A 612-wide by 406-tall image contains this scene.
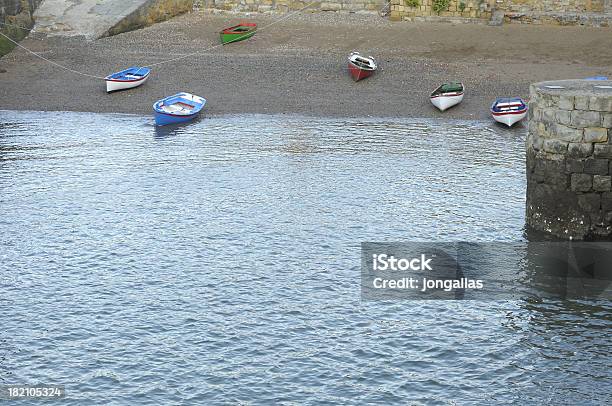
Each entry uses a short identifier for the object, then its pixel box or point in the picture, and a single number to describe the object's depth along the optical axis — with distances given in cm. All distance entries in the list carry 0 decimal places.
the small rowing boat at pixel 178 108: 4347
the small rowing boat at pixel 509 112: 4175
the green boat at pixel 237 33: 5159
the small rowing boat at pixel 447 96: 4397
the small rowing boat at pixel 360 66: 4669
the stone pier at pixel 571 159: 2762
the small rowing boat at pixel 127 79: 4731
